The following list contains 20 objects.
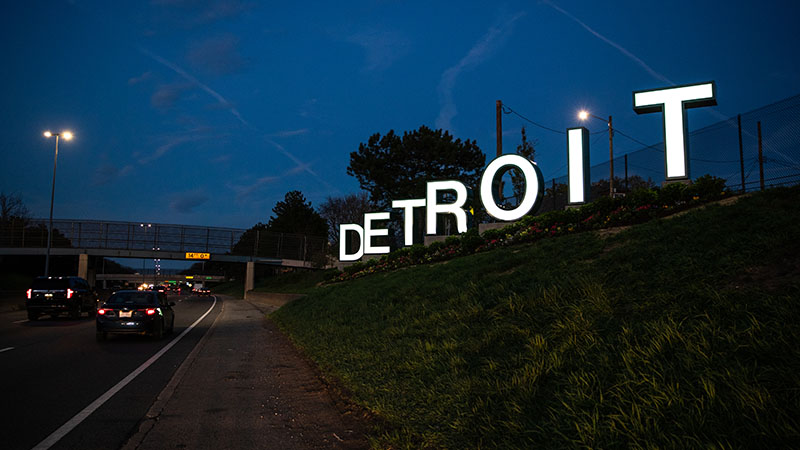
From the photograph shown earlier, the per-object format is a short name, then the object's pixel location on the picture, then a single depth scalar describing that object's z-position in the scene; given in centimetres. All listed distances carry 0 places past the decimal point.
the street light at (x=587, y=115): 2648
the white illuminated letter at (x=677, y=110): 1825
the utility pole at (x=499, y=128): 2841
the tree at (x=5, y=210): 6510
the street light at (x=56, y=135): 3953
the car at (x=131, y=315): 1521
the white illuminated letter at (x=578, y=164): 2105
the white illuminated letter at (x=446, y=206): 2928
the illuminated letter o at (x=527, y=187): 2319
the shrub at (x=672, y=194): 1442
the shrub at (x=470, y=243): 2141
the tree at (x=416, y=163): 5344
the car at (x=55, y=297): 2255
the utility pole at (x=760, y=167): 1636
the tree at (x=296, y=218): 8781
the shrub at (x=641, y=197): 1492
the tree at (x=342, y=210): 6731
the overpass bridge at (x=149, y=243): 5481
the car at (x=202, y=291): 7669
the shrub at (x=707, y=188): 1381
